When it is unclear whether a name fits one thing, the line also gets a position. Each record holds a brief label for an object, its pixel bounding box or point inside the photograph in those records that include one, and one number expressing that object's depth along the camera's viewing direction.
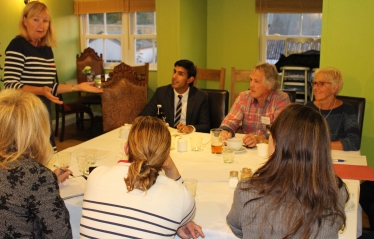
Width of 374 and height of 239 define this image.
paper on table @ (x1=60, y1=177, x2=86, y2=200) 1.95
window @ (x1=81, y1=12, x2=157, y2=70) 6.54
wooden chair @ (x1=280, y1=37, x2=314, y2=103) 5.70
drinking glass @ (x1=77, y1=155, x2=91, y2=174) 2.24
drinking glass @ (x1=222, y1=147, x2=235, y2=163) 2.38
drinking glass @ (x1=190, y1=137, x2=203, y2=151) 2.67
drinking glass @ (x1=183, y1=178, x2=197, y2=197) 1.89
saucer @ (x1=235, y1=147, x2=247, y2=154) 2.59
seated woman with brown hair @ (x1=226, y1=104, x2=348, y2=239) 1.31
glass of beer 2.57
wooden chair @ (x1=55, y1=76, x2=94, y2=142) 5.54
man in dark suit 3.42
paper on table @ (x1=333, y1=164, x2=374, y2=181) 2.11
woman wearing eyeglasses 2.85
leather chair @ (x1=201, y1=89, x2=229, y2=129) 3.46
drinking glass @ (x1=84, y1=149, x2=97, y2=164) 2.33
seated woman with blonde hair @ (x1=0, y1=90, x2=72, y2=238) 1.41
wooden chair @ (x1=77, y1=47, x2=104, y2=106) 6.42
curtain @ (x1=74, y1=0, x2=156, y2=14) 6.25
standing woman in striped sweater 2.84
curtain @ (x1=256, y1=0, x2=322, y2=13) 5.74
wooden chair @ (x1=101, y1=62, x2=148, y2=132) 3.77
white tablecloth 1.68
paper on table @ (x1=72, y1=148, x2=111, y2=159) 2.52
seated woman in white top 1.38
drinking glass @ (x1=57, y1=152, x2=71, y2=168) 2.33
